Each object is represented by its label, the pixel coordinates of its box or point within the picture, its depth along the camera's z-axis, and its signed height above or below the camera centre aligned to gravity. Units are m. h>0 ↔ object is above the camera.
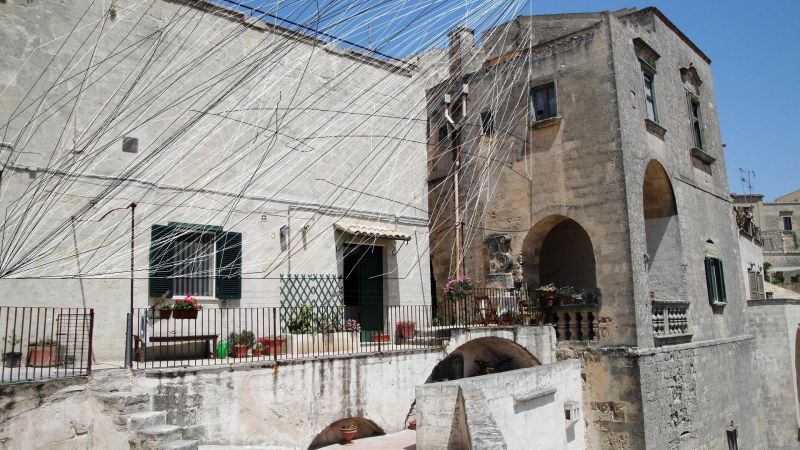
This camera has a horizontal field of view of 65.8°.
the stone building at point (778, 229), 44.24 +6.15
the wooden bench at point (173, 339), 9.78 -0.24
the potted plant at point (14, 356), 9.83 -0.40
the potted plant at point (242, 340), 11.38 -0.33
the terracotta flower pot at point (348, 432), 11.04 -2.00
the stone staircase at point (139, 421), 7.50 -1.17
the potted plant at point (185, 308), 10.28 +0.28
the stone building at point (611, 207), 15.33 +2.91
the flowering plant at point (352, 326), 13.45 -0.15
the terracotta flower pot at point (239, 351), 11.11 -0.50
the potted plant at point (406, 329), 14.66 -0.28
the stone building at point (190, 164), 10.56 +3.24
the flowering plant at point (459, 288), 14.97 +0.66
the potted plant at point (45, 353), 9.79 -0.36
